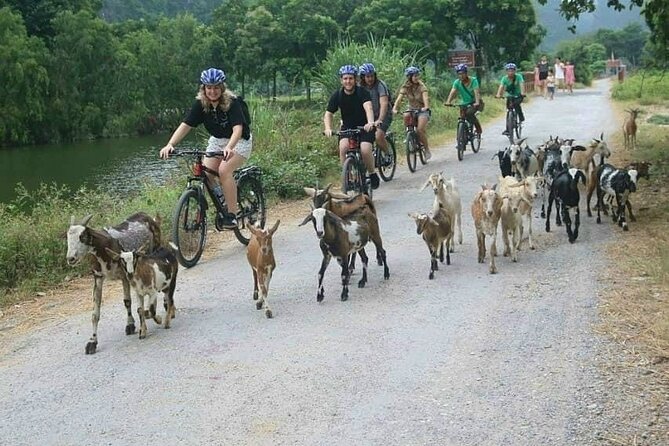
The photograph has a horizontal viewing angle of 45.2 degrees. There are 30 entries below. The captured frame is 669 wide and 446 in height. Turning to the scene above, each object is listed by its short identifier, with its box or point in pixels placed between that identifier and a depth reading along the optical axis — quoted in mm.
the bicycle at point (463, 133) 17375
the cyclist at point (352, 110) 10992
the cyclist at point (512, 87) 18375
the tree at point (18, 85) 48688
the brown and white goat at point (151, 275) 6722
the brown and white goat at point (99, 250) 6707
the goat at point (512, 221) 8781
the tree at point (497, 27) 42438
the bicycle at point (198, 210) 9219
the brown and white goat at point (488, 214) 8492
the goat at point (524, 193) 9039
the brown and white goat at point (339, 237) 7473
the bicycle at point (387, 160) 14469
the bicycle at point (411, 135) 16156
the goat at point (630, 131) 17984
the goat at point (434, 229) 8398
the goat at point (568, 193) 9727
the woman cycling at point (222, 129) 9016
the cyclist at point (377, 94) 12211
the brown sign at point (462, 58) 39562
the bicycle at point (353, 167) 11367
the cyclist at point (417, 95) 15883
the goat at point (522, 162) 12242
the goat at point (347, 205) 8242
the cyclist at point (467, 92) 17109
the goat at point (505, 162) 12344
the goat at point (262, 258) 7305
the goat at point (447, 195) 9102
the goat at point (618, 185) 10133
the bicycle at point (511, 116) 18500
